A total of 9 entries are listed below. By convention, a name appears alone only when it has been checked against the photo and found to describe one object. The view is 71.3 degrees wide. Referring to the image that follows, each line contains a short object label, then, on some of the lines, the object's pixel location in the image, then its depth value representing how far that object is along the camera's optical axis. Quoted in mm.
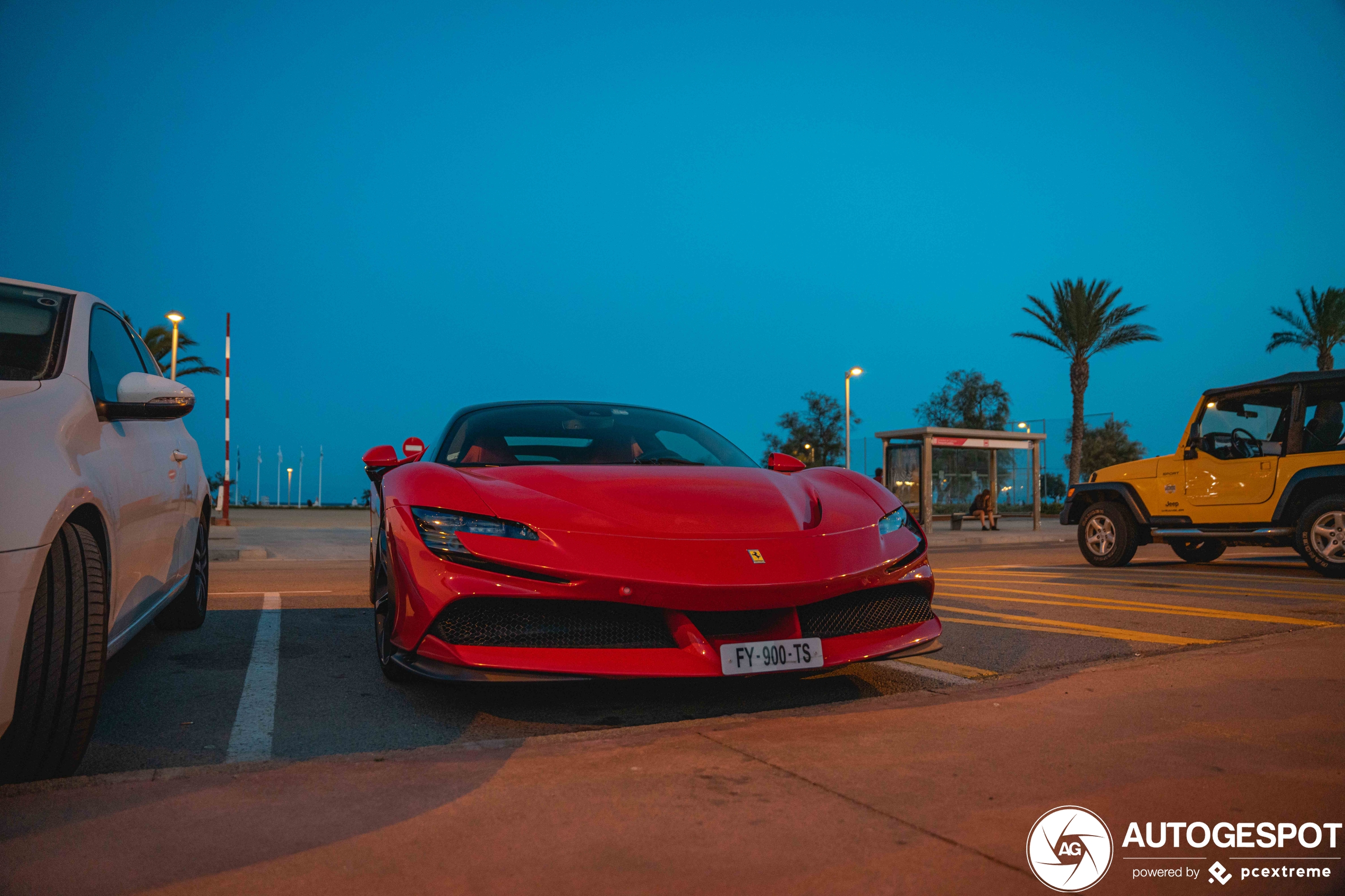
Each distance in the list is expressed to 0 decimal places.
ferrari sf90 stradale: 3164
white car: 2283
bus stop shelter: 22141
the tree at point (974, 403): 47031
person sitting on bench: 24297
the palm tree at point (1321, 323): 32812
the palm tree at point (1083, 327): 31484
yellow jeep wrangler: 9406
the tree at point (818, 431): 46344
